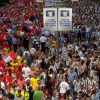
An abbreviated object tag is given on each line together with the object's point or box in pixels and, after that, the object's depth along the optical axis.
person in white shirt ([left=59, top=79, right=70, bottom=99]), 25.11
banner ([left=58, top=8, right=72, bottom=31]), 28.61
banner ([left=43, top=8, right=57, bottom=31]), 28.77
